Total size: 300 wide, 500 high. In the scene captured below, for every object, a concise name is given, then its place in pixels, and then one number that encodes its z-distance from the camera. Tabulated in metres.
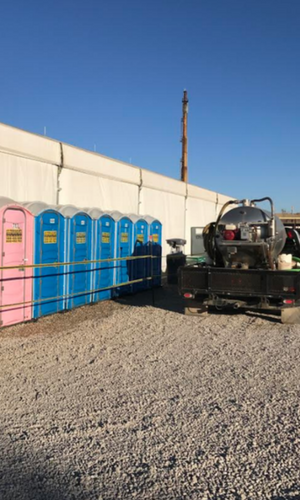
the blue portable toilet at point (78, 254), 9.84
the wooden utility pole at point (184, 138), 28.81
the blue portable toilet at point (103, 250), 10.85
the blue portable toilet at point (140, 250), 12.93
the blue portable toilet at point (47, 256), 8.80
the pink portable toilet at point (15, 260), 7.90
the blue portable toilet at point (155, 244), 13.97
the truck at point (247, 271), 8.39
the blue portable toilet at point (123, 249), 11.88
